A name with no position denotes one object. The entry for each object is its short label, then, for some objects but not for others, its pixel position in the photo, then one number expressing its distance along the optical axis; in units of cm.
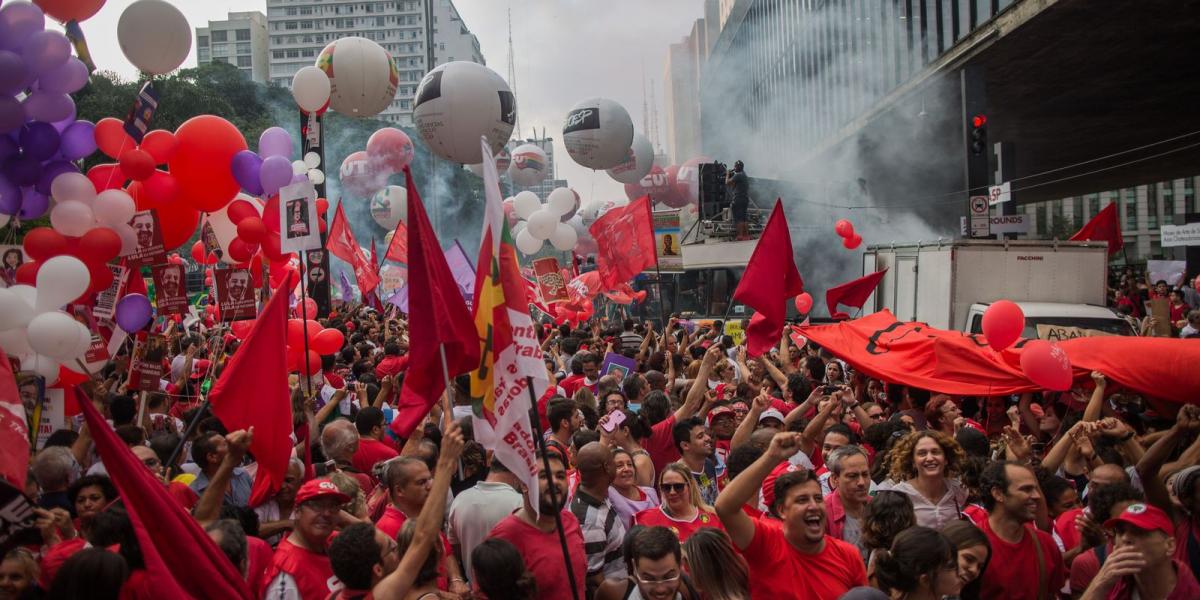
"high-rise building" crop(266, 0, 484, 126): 13388
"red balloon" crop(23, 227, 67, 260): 618
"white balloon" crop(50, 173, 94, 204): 623
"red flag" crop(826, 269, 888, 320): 1135
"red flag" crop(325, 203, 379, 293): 1376
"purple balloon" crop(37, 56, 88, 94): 595
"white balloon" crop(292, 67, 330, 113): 1011
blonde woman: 468
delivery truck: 1206
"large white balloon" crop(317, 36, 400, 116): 1313
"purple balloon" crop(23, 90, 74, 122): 604
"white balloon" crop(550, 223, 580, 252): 1620
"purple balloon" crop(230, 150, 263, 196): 736
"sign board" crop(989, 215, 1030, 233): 1842
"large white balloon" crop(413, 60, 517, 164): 1259
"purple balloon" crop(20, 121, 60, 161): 614
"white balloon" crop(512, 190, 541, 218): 1742
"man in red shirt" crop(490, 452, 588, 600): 425
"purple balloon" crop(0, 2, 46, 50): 566
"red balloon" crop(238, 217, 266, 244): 791
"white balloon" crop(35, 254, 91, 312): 560
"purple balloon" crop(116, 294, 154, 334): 700
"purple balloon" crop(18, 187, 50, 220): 631
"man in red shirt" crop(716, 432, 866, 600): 389
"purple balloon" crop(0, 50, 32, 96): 547
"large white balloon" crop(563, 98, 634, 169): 1664
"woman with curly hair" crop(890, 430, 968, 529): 491
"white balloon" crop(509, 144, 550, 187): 2458
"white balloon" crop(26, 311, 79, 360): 545
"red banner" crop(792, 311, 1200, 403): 657
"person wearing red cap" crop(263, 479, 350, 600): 417
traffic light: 1828
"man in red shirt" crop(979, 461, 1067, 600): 424
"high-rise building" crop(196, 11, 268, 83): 12112
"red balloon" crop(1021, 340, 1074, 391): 627
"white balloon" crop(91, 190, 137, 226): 635
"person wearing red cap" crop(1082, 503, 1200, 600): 366
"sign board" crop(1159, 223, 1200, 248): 1768
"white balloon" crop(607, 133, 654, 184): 2305
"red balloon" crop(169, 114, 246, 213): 714
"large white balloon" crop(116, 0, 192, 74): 699
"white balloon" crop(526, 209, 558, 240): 1561
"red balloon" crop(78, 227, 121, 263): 629
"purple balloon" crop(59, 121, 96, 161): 640
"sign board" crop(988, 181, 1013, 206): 1708
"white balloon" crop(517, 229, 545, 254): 1645
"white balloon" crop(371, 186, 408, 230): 2252
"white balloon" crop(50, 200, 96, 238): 617
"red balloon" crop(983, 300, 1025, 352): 716
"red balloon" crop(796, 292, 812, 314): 1352
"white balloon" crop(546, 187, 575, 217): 1616
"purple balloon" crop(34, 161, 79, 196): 628
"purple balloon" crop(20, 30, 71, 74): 576
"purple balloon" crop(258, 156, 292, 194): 739
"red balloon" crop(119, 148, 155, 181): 651
